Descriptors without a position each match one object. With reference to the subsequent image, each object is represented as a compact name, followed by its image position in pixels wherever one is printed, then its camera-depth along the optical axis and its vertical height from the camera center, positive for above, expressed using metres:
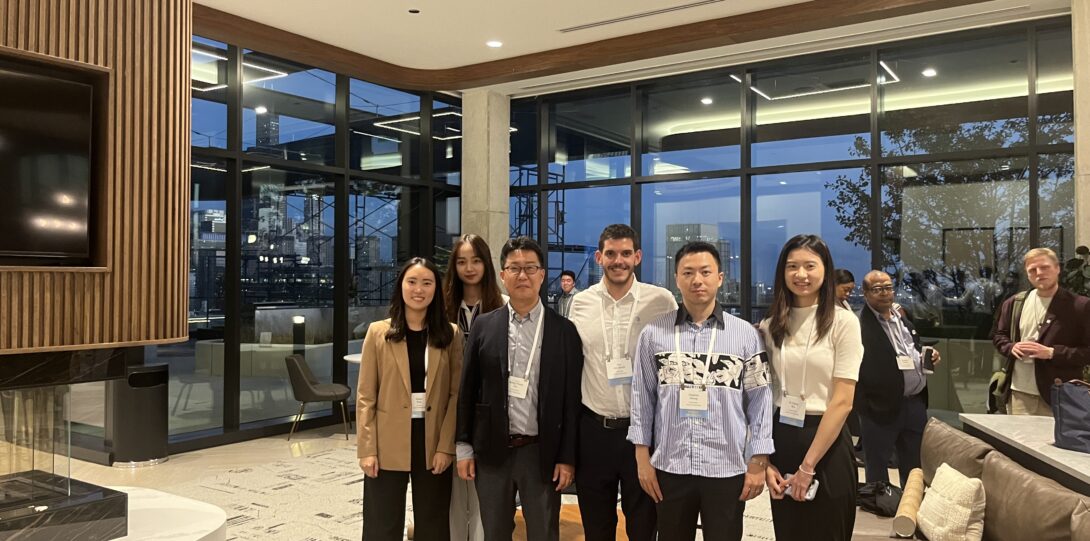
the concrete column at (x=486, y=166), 8.86 +1.27
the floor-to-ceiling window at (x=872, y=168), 6.64 +1.07
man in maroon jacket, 4.77 -0.42
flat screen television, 2.88 +0.42
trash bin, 6.41 -1.23
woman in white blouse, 2.73 -0.46
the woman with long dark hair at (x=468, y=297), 3.67 -0.12
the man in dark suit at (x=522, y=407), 3.05 -0.55
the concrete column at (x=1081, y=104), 5.76 +1.32
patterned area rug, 4.70 -1.63
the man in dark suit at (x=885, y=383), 4.88 -0.71
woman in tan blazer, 3.29 -0.61
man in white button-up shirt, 3.01 -0.47
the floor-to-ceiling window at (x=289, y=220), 7.20 +0.58
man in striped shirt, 2.69 -0.50
